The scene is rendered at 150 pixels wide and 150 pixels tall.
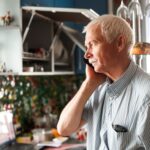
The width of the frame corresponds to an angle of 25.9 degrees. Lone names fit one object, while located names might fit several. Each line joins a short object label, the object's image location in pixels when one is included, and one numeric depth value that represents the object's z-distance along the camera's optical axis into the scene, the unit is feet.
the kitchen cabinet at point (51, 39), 9.23
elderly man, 4.35
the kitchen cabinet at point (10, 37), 8.57
